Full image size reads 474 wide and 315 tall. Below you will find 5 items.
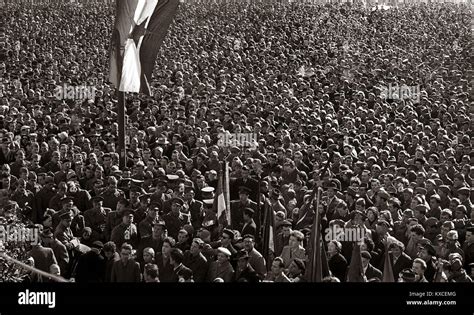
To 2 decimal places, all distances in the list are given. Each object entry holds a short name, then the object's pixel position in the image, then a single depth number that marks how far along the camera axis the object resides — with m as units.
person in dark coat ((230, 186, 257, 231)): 13.66
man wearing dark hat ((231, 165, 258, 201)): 14.97
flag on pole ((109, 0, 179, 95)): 15.64
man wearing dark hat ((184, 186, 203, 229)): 13.92
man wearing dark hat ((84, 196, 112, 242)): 13.70
